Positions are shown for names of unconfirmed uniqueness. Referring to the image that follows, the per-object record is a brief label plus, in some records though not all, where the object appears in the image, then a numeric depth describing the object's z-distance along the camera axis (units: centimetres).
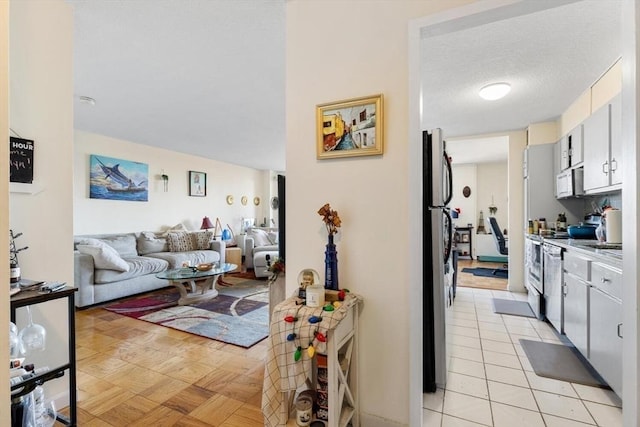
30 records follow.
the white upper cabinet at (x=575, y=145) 287
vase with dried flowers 149
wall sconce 550
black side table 126
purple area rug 281
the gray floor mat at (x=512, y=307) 336
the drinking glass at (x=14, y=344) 130
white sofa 350
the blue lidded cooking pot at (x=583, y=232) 280
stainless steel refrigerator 189
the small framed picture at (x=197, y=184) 605
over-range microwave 295
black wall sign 150
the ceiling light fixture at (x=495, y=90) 278
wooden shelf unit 125
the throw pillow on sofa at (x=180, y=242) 496
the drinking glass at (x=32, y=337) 141
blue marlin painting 447
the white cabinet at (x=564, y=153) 318
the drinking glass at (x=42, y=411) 139
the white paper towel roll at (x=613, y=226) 217
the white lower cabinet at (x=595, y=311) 171
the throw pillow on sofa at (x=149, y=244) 470
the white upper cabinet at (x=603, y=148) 223
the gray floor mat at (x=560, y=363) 204
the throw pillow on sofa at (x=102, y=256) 352
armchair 511
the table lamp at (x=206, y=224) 612
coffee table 359
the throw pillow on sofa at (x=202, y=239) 527
